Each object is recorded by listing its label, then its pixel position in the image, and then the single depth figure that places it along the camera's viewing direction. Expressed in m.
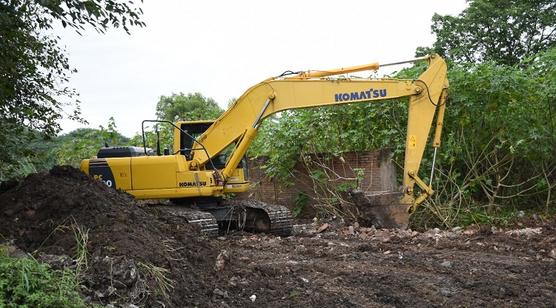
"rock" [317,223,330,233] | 10.56
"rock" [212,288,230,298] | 5.52
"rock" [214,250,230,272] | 6.25
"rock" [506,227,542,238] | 9.10
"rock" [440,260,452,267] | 6.94
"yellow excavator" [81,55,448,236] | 9.58
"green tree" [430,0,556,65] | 23.86
